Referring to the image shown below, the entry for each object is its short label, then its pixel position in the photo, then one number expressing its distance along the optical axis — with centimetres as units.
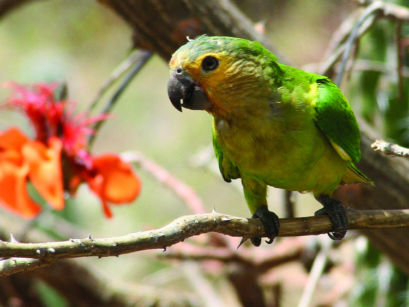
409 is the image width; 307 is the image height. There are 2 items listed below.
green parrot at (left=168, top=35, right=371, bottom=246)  377
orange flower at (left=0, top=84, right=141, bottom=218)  482
